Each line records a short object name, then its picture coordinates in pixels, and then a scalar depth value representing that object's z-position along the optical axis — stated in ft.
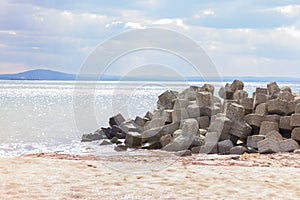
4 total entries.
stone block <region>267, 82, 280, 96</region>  51.28
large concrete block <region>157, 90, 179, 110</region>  55.31
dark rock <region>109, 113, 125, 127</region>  61.31
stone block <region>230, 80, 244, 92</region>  56.54
